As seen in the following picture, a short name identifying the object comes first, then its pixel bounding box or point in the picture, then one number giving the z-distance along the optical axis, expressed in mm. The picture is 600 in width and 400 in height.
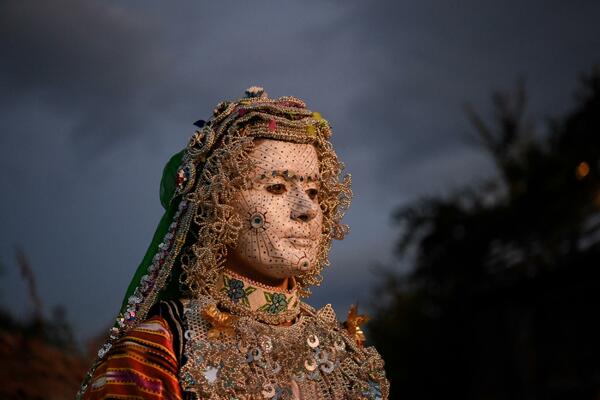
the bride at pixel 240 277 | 3803
